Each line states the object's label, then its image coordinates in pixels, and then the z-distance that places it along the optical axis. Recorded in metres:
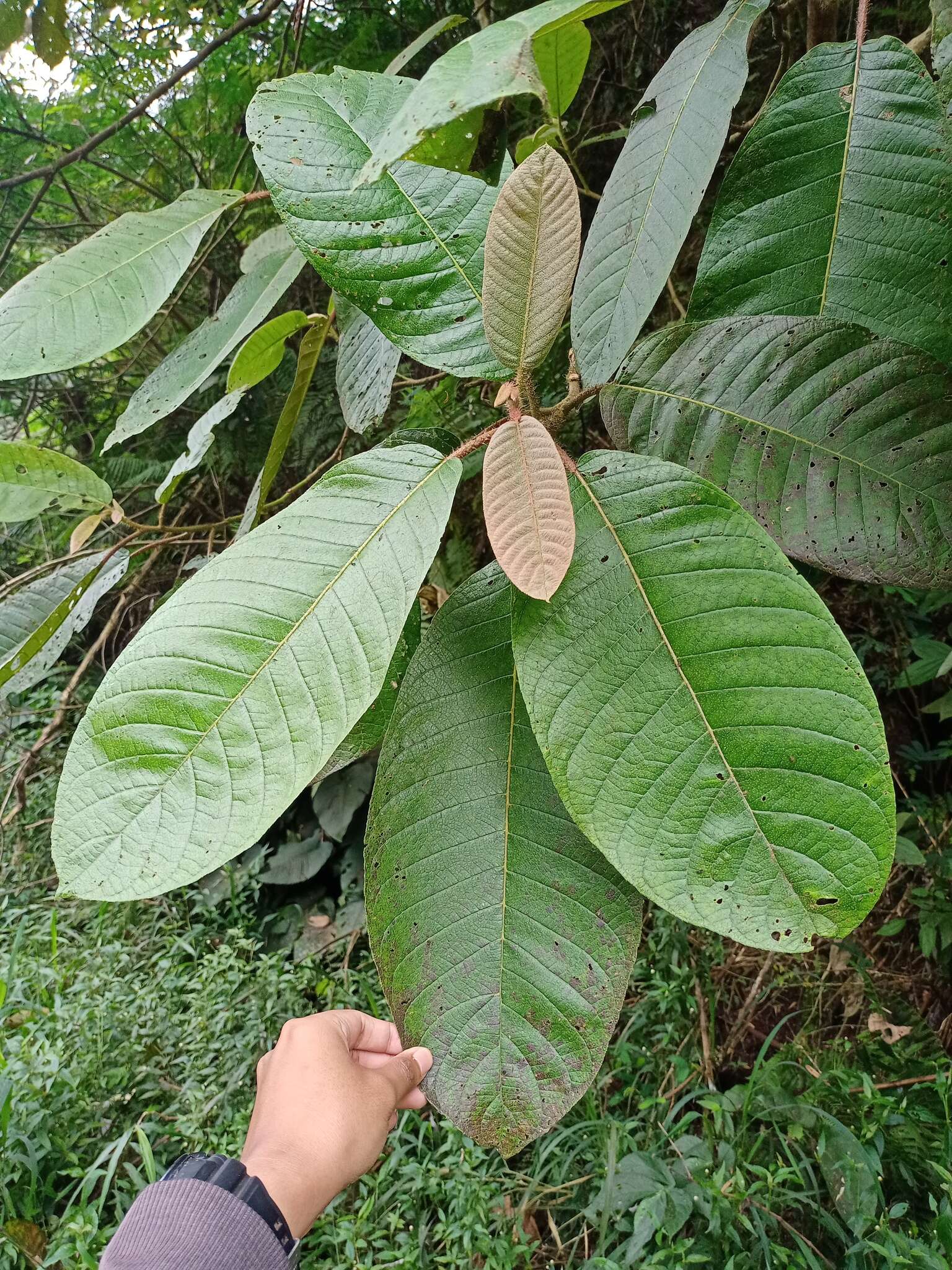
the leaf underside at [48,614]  0.87
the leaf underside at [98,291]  0.66
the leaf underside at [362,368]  0.79
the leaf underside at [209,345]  0.77
